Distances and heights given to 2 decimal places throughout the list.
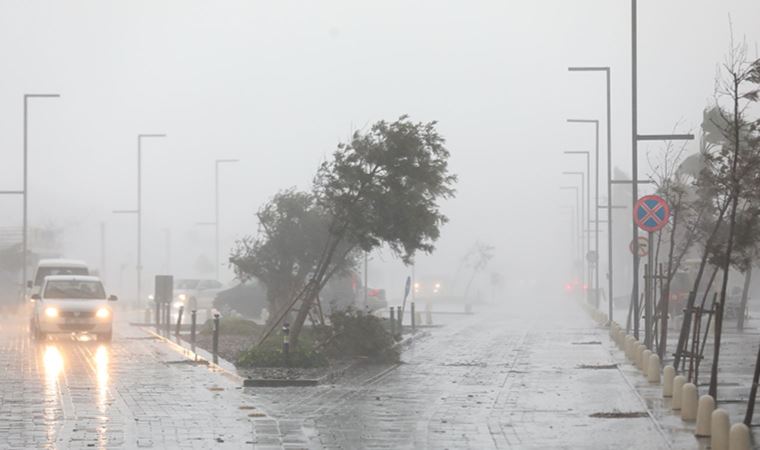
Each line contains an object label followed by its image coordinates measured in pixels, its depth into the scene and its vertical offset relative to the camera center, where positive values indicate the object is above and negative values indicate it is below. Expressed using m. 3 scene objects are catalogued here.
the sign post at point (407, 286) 48.51 -2.04
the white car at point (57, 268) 51.94 -1.62
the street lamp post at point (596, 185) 58.66 +1.99
